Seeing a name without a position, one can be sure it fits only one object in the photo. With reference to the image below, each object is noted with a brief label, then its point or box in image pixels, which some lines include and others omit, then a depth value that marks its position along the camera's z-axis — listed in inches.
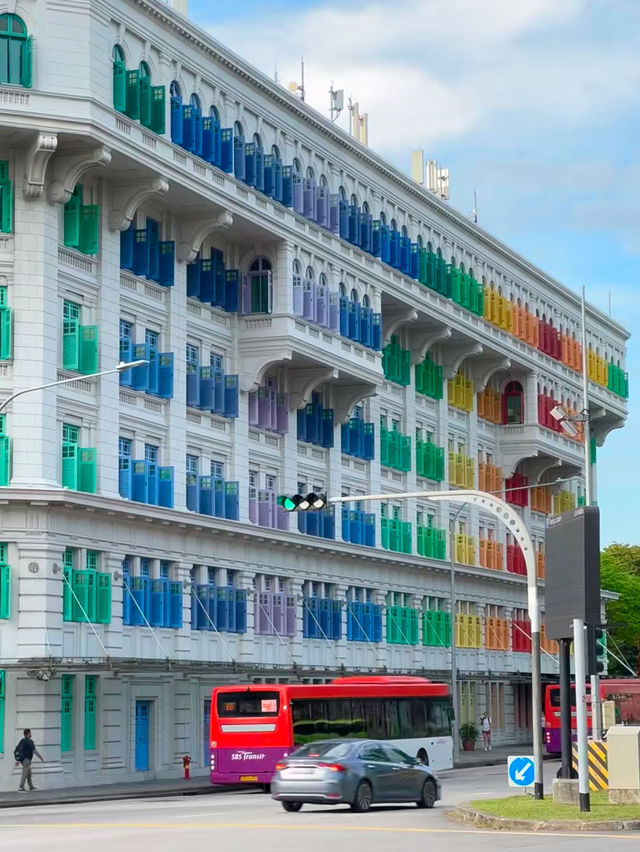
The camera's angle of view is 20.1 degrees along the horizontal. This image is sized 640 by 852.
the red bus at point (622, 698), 2672.2
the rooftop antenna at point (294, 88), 2763.3
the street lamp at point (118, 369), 1602.9
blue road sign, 1384.1
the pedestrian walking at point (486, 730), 3139.8
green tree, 5408.5
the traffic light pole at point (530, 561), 1314.0
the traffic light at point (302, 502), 1417.3
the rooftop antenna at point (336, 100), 2871.6
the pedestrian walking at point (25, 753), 1787.6
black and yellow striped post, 1357.0
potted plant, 3144.7
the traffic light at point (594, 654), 1217.4
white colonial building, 1925.4
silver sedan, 1357.0
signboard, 1204.5
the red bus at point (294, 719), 1798.7
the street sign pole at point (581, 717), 1154.7
